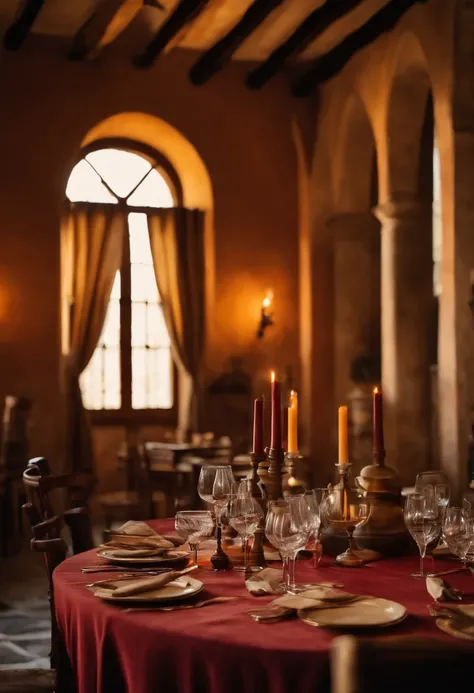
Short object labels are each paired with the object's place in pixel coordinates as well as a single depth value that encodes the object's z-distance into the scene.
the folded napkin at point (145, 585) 2.31
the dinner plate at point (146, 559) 2.72
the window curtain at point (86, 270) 9.45
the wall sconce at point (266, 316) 9.61
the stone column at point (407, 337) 8.14
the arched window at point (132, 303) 10.00
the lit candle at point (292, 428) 3.12
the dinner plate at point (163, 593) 2.26
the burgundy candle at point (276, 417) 2.82
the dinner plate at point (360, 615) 2.03
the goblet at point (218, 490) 2.73
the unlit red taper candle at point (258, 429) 2.92
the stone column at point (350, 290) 9.54
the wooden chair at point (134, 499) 7.54
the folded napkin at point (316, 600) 2.18
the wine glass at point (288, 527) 2.29
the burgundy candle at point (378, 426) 2.92
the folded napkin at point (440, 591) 2.30
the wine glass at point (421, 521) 2.54
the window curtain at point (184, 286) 9.71
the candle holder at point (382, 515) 2.91
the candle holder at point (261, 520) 2.75
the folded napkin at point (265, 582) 2.38
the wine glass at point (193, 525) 2.59
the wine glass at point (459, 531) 2.51
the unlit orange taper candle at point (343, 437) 2.94
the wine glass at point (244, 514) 2.59
